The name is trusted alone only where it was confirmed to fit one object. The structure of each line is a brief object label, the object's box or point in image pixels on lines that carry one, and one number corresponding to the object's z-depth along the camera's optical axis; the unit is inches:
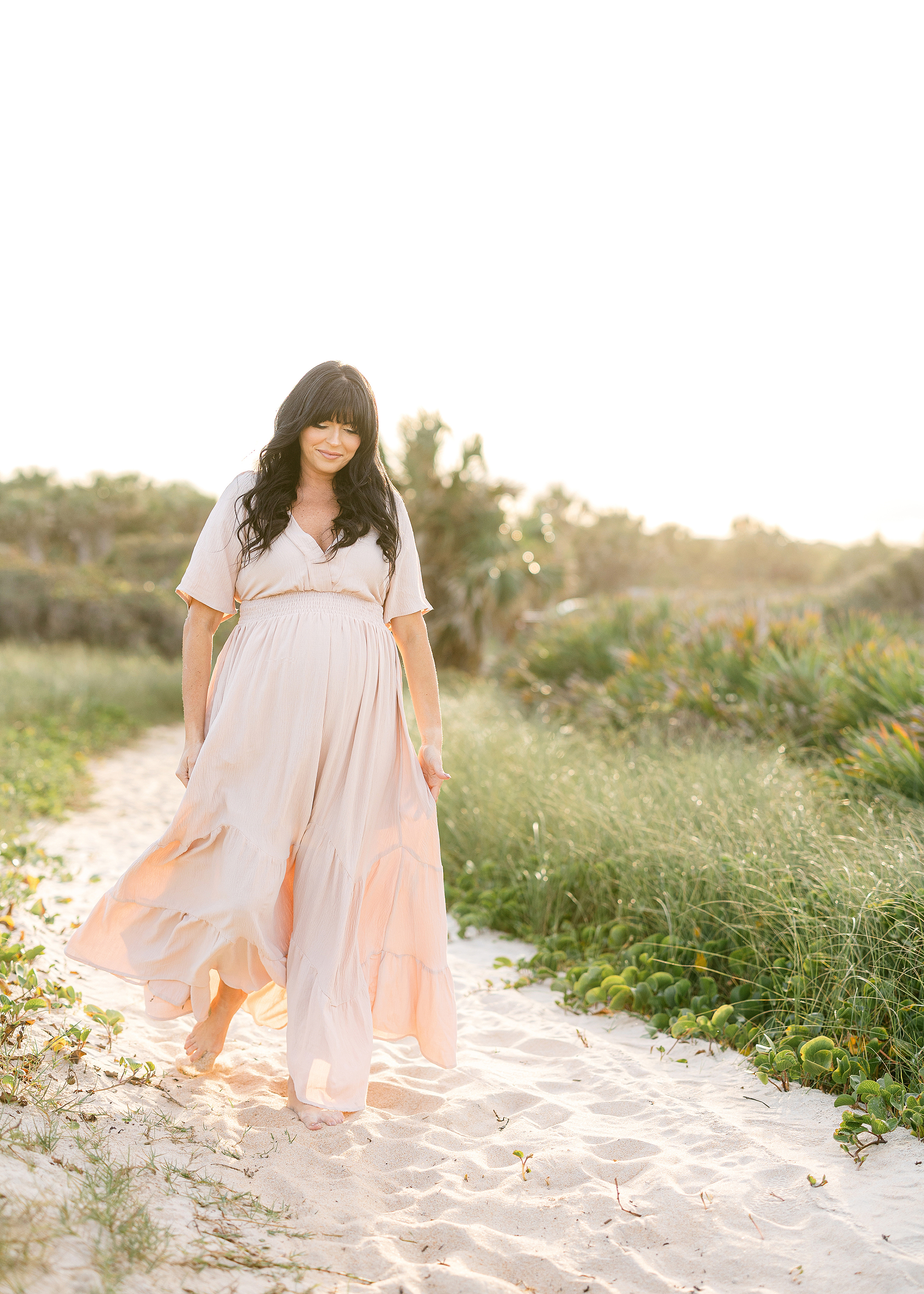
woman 104.0
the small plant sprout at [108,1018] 117.3
